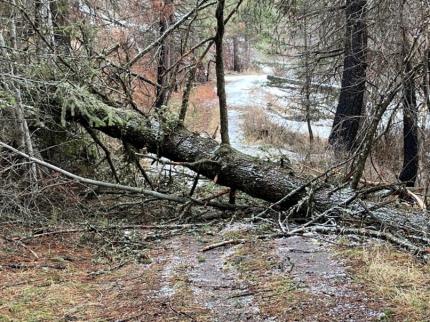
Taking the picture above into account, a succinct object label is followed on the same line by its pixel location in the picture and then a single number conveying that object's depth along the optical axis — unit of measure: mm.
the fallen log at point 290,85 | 12475
